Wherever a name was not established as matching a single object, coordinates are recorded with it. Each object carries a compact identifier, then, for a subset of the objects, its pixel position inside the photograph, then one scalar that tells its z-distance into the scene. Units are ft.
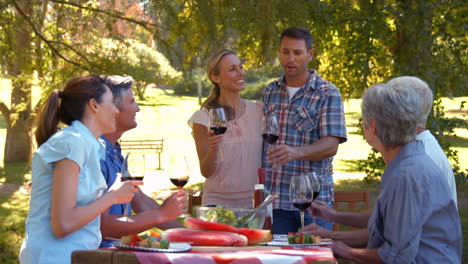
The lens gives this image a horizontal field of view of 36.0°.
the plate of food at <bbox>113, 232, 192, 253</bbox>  10.18
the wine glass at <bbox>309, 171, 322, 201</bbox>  12.13
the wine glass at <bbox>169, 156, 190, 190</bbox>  12.10
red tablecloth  9.62
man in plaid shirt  15.97
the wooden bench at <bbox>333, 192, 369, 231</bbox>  15.52
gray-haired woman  10.77
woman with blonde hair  15.62
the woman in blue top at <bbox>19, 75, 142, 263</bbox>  10.00
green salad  11.59
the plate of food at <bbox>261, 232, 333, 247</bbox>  11.38
